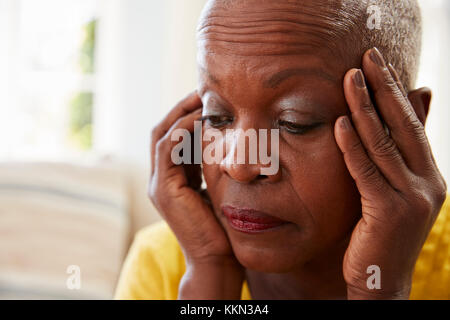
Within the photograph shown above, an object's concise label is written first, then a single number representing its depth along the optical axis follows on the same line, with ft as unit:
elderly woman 2.71
